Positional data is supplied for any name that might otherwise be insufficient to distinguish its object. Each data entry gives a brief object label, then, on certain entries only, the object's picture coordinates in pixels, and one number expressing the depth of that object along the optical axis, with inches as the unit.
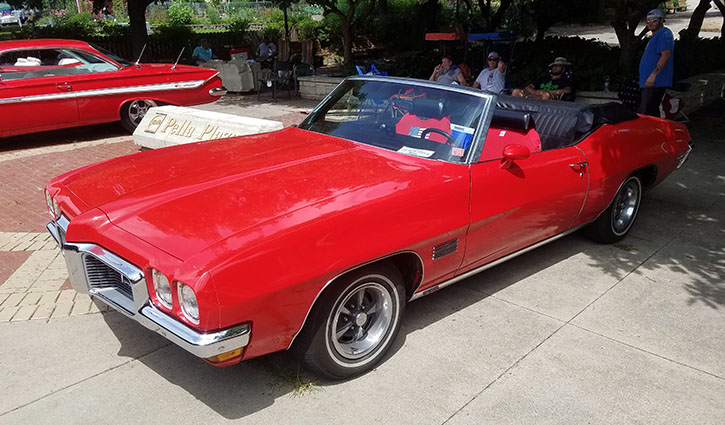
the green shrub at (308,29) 948.6
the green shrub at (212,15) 1379.2
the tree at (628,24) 417.7
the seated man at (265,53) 683.4
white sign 276.7
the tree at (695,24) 534.1
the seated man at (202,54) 667.4
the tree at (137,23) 684.7
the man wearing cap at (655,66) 295.3
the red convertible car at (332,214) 106.2
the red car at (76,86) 337.4
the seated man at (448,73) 404.5
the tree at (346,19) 569.3
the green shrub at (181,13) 1264.0
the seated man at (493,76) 382.9
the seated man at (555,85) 348.8
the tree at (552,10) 726.5
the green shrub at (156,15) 1374.8
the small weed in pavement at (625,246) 205.0
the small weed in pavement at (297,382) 124.4
